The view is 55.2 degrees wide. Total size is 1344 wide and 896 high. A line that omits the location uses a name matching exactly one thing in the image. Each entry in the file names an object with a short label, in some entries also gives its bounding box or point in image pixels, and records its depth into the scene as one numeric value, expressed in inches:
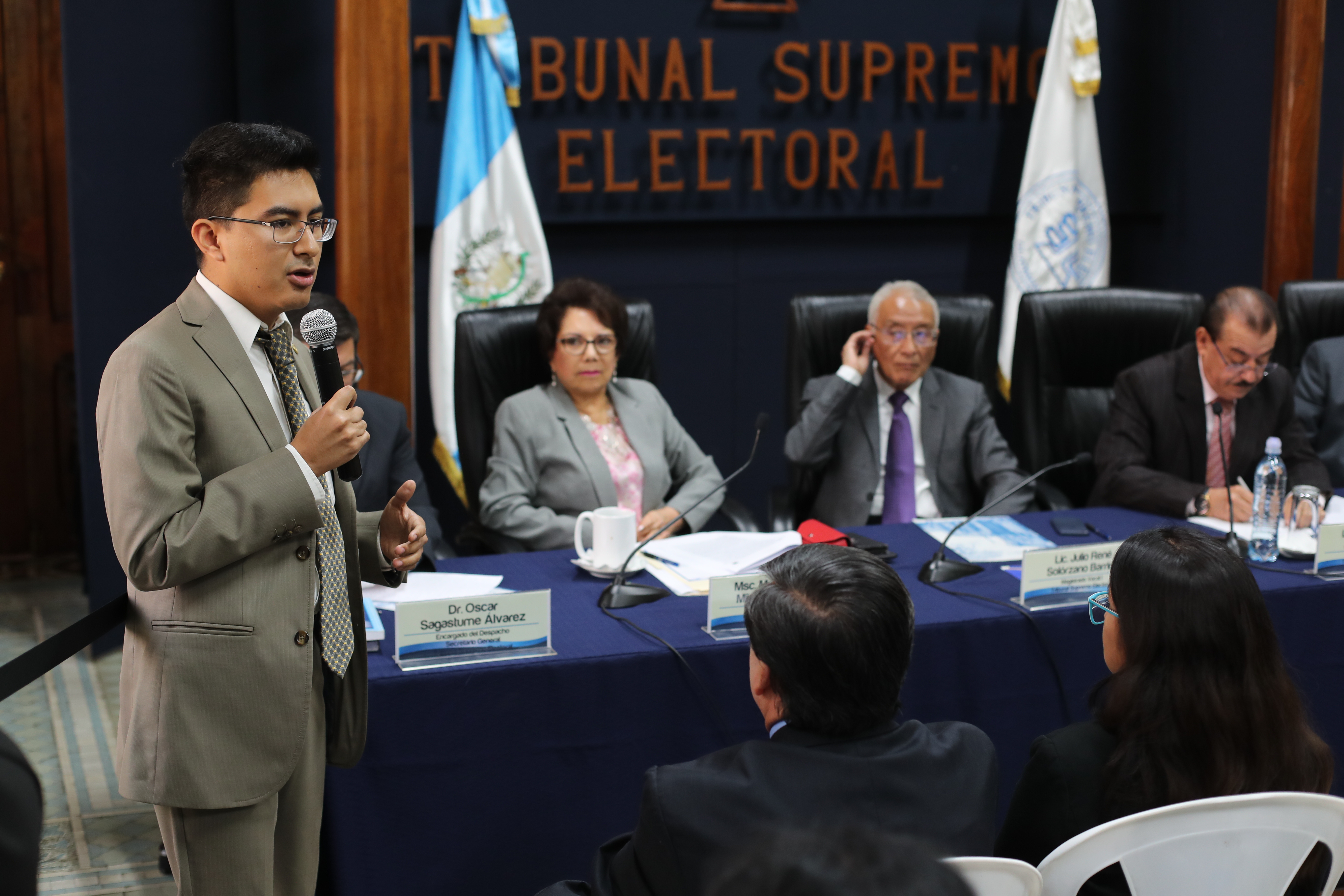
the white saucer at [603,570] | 95.7
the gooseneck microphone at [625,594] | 88.6
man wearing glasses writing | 124.4
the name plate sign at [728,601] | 83.4
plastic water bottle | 102.0
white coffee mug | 94.9
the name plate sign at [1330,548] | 97.5
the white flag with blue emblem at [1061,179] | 181.5
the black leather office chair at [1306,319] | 152.4
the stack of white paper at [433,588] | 87.9
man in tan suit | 57.5
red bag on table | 100.3
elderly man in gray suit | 128.6
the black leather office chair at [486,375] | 124.3
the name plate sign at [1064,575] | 90.0
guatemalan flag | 162.6
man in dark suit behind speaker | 108.0
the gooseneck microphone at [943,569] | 95.5
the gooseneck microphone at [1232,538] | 101.7
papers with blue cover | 102.3
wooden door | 173.0
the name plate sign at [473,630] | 77.5
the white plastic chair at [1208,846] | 51.6
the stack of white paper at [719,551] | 95.7
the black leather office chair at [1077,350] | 136.6
